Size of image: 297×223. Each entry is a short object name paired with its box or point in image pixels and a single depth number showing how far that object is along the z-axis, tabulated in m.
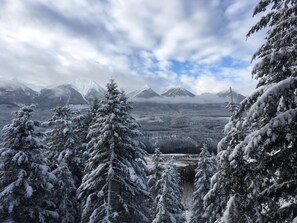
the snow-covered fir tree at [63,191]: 13.86
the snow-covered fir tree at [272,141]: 4.62
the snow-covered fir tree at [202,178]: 22.27
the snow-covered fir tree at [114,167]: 11.15
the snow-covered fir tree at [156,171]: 19.86
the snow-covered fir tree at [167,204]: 16.06
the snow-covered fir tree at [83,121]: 17.16
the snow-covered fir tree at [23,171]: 10.82
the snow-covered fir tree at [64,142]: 15.29
